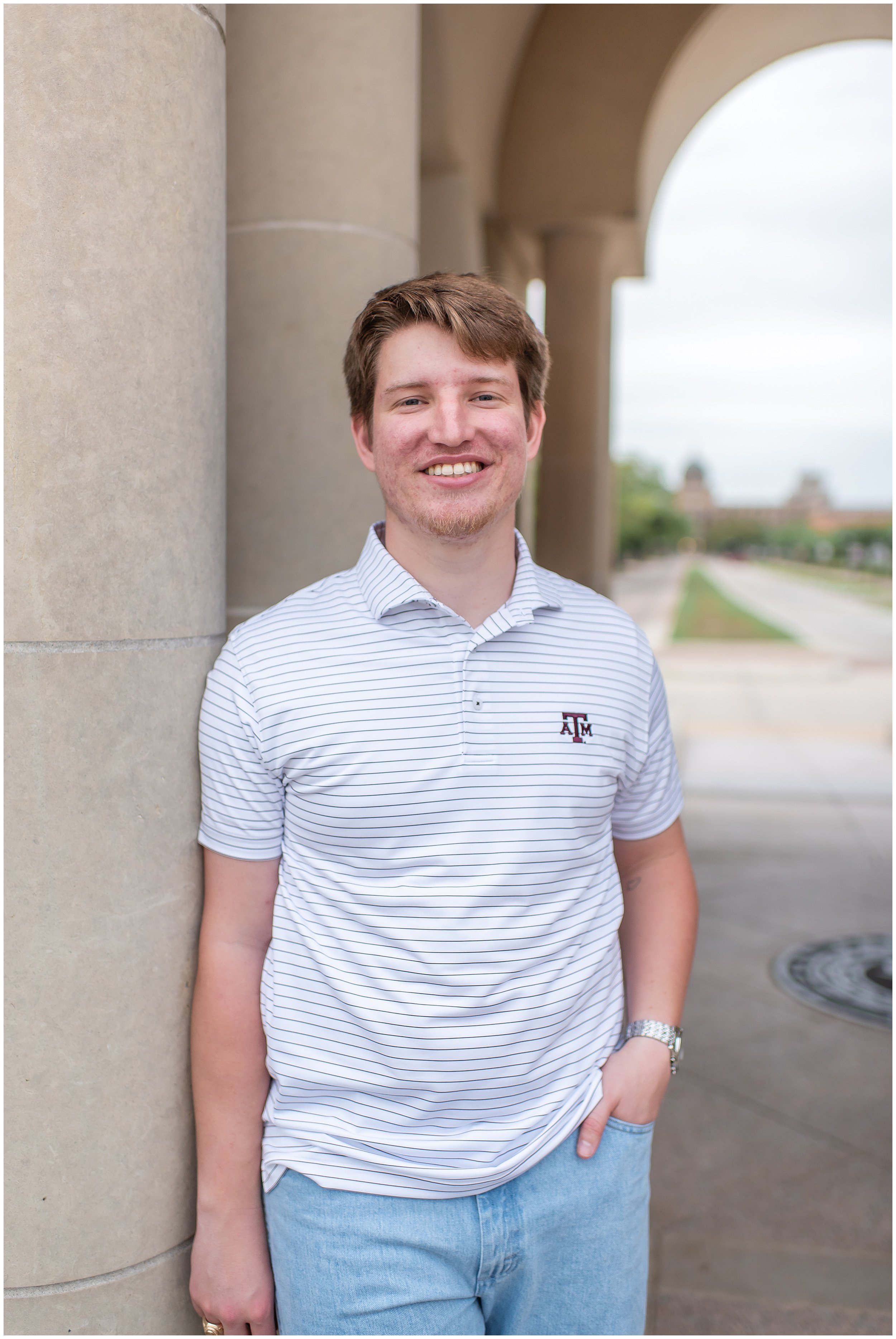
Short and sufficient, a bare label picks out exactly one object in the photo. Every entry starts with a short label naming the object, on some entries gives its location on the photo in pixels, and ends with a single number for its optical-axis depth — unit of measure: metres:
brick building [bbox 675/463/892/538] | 155.50
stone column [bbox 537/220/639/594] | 9.60
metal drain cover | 5.56
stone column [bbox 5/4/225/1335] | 1.83
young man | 1.85
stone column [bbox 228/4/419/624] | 2.80
